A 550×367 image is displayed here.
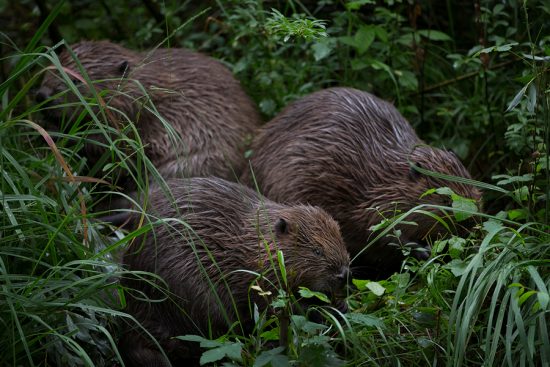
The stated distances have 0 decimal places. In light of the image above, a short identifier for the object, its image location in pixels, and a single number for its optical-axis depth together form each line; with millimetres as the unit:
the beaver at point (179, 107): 9906
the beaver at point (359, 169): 8602
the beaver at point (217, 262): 7250
